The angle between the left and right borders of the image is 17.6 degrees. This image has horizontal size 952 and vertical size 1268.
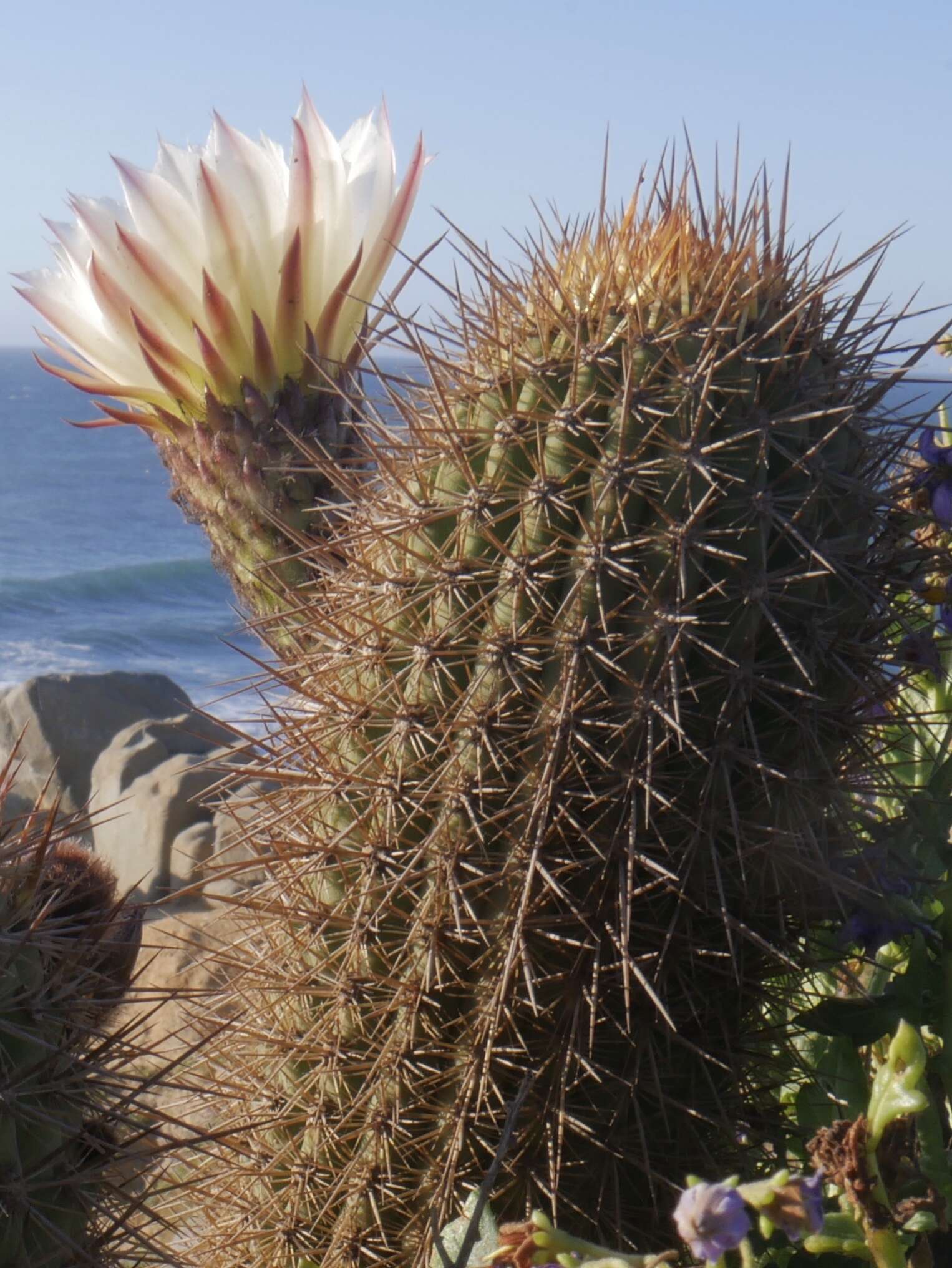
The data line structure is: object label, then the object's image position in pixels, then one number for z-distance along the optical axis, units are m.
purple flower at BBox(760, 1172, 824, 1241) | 0.48
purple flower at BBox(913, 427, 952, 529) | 0.59
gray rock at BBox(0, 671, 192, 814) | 6.23
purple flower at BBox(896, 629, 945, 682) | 0.58
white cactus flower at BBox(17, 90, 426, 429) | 0.64
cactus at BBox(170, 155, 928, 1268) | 0.55
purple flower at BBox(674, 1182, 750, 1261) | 0.48
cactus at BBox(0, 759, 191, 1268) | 0.54
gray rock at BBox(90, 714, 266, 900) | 5.34
